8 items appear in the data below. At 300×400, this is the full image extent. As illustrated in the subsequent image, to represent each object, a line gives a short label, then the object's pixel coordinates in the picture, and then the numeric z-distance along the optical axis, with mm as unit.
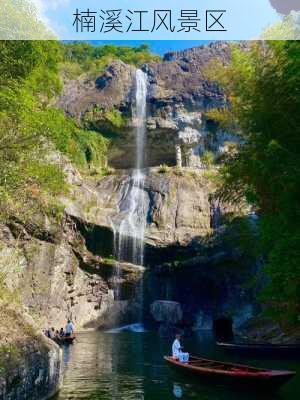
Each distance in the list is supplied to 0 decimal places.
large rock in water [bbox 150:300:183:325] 34719
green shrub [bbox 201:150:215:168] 45719
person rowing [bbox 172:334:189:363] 15195
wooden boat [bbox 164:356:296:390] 11672
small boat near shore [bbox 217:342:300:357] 18359
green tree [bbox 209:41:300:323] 11914
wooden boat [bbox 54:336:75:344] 26047
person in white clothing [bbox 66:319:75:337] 27022
